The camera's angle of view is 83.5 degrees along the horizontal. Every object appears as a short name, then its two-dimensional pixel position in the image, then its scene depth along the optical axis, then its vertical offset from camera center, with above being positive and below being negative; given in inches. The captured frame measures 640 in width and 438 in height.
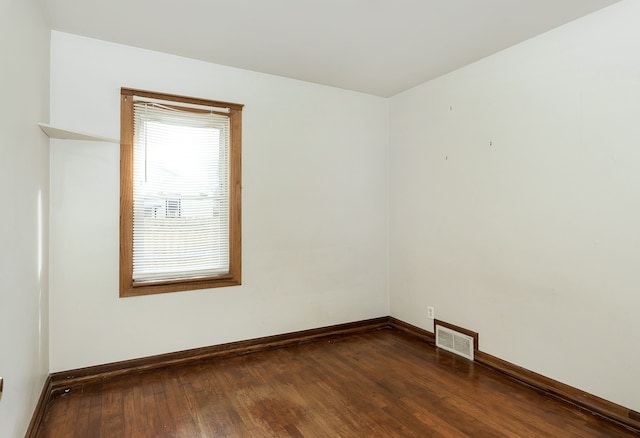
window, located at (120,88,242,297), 120.2 +9.0
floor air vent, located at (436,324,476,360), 133.5 -47.5
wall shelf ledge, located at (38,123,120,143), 95.6 +24.1
